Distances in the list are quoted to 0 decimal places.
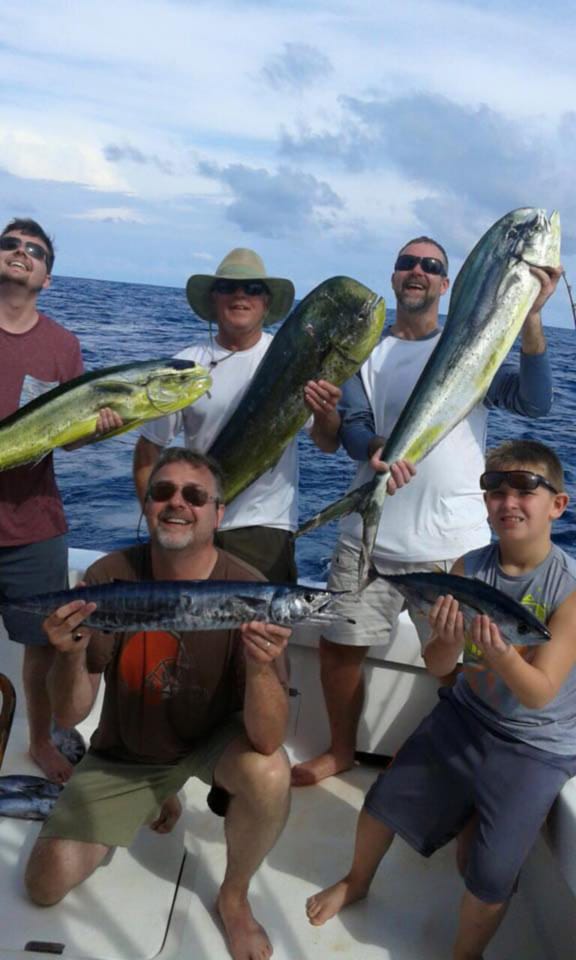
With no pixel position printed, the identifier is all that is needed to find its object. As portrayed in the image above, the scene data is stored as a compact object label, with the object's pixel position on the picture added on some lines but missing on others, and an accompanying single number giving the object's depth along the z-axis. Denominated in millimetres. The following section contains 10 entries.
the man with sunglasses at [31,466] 2984
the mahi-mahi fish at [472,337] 2357
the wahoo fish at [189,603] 2051
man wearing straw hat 3100
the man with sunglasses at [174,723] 2400
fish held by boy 2043
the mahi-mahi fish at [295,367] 2686
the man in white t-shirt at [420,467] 2977
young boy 2262
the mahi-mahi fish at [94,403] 2668
